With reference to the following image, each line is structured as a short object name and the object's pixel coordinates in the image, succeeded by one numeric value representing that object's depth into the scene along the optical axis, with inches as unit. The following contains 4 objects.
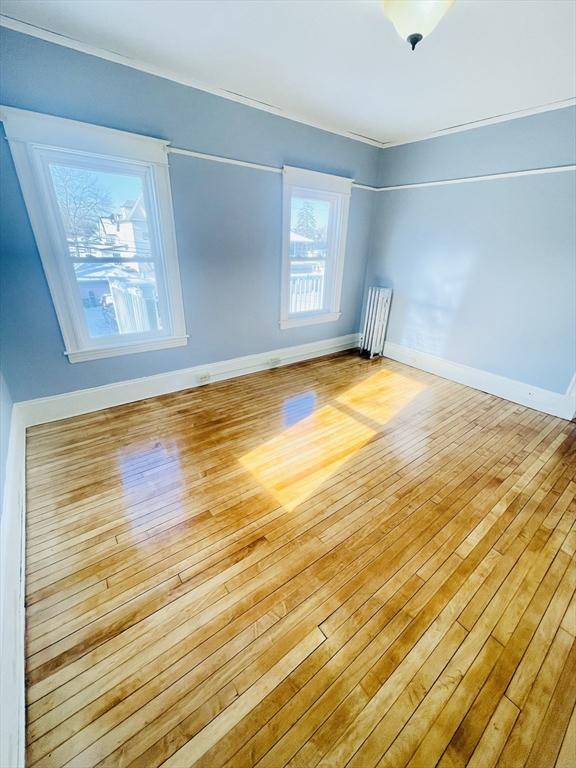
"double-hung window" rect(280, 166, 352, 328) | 135.8
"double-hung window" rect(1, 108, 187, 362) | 84.3
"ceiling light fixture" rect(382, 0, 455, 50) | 54.6
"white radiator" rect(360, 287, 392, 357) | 166.1
